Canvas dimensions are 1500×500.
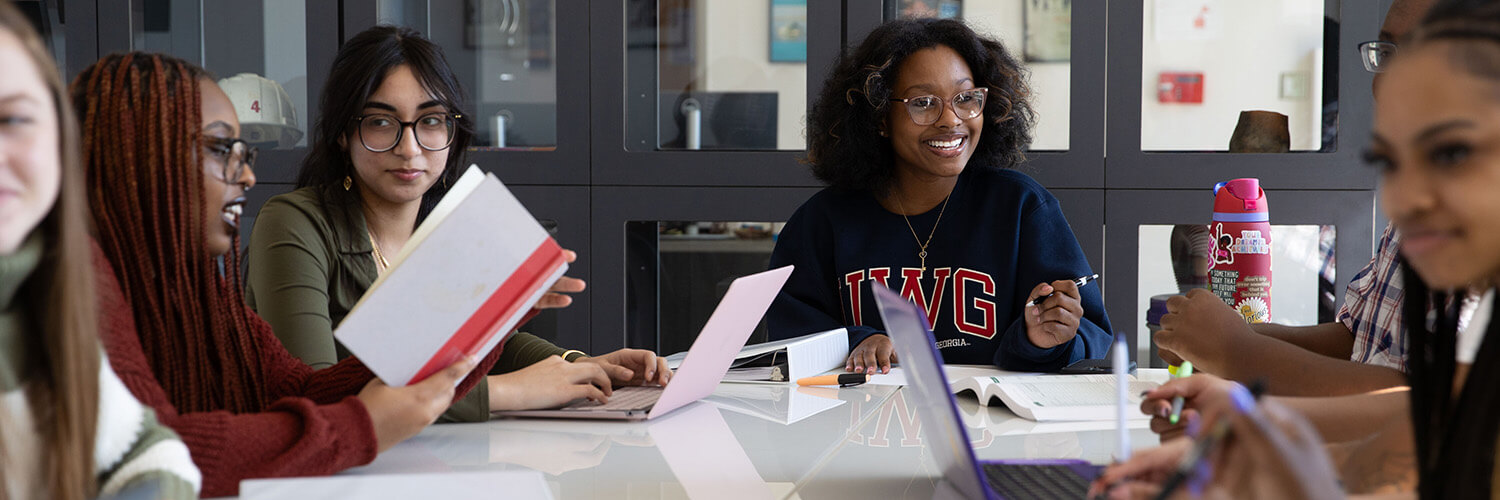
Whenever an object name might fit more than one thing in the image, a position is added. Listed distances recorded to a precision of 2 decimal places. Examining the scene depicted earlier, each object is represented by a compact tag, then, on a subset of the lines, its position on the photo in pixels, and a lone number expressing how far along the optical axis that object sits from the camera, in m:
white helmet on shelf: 2.97
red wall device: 2.76
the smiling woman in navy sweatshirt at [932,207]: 2.06
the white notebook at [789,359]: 1.69
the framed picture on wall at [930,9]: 2.79
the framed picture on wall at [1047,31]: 2.76
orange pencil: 1.62
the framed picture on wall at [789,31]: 2.87
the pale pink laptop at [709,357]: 1.31
